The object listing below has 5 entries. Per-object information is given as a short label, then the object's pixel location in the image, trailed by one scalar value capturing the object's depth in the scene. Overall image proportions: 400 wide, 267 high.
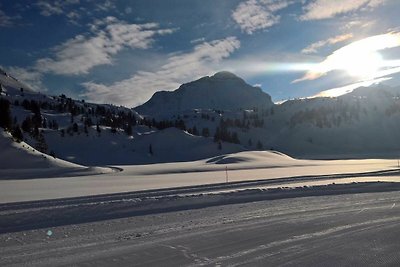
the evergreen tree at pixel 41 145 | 74.91
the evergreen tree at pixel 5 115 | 53.75
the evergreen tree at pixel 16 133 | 53.63
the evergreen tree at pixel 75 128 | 112.88
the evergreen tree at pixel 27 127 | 91.25
